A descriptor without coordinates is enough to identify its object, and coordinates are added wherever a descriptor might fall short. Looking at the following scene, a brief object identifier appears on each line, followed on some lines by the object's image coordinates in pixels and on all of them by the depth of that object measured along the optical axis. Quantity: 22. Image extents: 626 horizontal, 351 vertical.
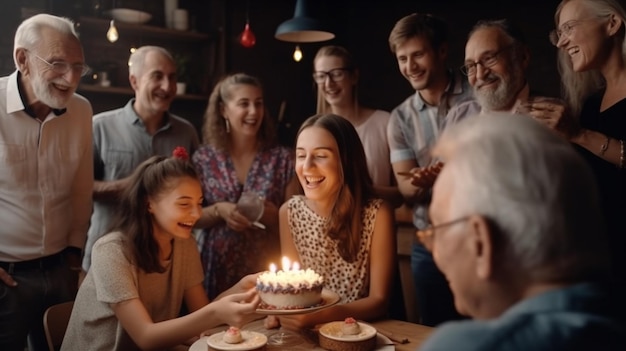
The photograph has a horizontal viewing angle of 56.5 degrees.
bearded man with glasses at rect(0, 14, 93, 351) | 2.42
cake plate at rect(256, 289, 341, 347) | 1.78
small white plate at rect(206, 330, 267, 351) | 1.65
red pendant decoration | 4.30
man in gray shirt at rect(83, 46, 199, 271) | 3.13
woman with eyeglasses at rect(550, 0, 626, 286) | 2.03
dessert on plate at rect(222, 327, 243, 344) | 1.69
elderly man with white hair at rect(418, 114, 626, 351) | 0.87
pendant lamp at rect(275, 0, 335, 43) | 3.71
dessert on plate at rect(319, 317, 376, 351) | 1.73
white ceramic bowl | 4.48
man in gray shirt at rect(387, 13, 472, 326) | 2.87
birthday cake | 1.87
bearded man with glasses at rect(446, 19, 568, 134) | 2.55
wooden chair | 2.11
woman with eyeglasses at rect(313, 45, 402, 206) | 3.24
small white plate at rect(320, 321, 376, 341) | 1.74
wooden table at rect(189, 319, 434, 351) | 1.81
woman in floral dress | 3.00
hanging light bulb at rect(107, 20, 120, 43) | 3.46
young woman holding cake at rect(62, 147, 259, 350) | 1.92
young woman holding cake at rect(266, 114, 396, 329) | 2.39
